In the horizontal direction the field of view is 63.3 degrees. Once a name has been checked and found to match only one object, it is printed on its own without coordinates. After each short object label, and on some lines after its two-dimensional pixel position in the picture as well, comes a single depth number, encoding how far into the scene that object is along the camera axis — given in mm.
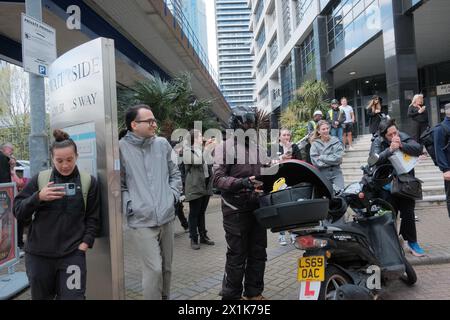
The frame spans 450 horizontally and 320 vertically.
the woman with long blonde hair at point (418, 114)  10047
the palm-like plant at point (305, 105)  16219
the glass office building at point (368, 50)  12703
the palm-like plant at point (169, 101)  9469
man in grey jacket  2996
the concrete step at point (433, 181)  9000
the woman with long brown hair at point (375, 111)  11312
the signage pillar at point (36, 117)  4184
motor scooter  2779
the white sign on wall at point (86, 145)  3124
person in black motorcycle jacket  3490
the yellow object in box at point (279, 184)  3072
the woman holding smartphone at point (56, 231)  2615
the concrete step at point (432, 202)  8094
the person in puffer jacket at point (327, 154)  5840
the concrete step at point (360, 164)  9984
